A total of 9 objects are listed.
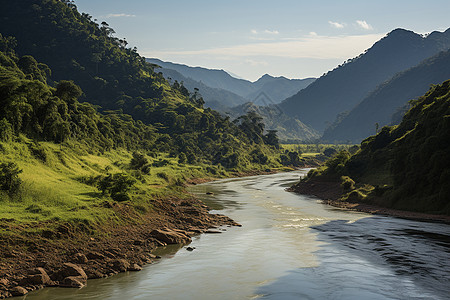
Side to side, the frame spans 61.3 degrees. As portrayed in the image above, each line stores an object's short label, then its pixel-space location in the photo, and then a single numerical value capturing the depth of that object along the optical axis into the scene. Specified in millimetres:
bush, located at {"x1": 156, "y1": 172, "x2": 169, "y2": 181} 101712
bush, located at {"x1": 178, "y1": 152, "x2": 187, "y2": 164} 136375
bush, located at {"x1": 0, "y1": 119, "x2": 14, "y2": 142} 49938
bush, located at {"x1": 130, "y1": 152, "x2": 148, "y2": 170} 93312
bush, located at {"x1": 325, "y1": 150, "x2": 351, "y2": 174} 98438
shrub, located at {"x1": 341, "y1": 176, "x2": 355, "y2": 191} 84081
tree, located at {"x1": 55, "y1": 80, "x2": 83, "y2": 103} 77750
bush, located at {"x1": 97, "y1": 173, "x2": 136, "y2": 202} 48031
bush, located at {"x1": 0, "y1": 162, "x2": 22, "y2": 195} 36938
